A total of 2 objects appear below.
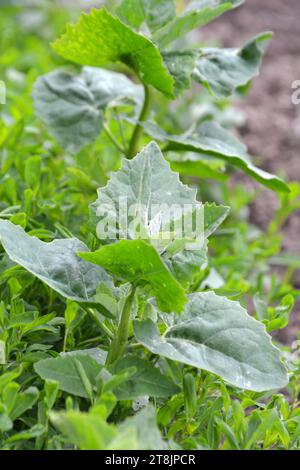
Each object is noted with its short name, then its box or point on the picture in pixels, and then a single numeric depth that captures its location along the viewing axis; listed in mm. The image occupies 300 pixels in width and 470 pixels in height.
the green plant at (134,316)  659
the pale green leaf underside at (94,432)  594
